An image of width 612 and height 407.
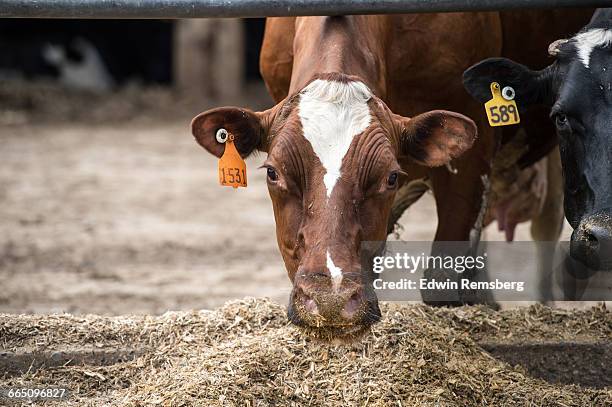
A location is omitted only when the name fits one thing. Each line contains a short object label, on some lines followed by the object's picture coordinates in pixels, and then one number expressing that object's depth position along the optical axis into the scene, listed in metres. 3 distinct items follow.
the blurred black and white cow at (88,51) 35.66
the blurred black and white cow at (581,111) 8.20
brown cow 7.40
